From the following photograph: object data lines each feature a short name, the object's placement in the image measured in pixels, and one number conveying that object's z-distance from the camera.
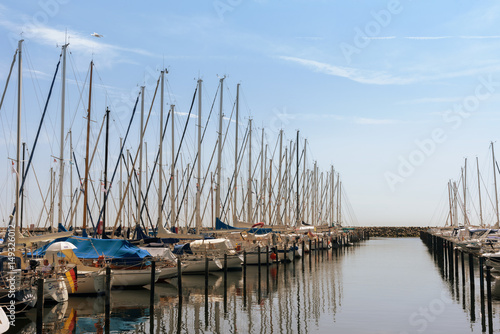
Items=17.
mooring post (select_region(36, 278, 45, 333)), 22.12
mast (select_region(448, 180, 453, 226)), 127.22
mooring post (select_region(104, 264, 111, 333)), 25.29
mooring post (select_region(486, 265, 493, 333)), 26.90
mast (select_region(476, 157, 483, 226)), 97.99
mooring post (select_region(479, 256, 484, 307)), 29.69
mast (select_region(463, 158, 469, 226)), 111.31
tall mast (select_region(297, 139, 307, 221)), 91.12
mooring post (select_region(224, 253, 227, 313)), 33.53
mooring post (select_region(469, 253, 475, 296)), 33.78
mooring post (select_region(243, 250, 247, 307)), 34.98
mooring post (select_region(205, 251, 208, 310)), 31.48
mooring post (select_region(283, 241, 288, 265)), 60.44
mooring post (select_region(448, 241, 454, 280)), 49.66
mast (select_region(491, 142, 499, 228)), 83.88
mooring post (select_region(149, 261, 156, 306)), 28.64
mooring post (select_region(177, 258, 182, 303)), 32.72
